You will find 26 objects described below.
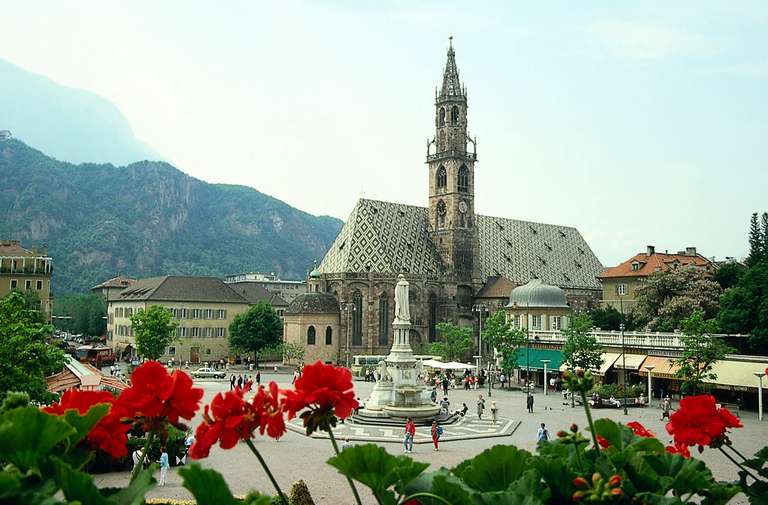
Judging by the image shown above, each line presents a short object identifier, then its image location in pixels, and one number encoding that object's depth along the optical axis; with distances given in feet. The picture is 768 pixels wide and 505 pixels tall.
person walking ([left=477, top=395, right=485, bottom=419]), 133.49
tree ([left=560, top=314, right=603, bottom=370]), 171.12
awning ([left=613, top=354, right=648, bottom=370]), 169.49
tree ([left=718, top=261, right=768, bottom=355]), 160.04
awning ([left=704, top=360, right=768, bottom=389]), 140.30
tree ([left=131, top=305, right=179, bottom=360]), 217.15
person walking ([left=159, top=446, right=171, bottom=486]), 72.54
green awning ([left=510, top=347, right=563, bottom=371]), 197.88
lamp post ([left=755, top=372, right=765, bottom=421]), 130.14
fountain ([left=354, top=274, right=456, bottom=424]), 126.62
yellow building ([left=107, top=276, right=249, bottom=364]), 284.20
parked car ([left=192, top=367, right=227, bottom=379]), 211.41
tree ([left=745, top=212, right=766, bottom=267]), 257.01
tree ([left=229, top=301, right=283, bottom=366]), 265.95
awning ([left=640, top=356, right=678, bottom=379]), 157.90
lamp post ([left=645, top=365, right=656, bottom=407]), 148.97
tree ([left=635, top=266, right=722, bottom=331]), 205.98
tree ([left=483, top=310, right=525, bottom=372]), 198.39
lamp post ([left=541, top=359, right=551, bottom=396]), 180.38
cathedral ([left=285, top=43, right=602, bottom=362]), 268.21
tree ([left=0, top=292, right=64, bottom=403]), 82.02
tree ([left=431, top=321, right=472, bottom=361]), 232.12
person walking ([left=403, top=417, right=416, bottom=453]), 95.81
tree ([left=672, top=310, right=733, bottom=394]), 134.41
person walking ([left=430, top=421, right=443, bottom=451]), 98.43
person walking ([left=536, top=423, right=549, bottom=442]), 92.79
